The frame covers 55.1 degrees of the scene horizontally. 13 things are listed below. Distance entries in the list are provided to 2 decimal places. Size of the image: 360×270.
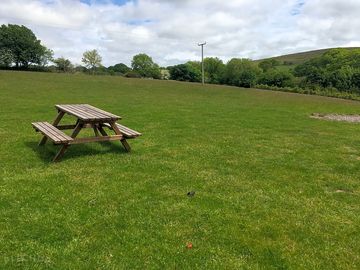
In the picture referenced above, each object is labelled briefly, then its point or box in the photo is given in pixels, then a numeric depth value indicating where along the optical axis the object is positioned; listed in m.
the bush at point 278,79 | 72.94
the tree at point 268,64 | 128.88
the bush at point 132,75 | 69.03
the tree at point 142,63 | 140.25
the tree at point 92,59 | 115.31
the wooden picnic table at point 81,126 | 7.48
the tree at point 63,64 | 79.00
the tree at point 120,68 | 140.88
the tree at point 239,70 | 89.78
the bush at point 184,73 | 104.50
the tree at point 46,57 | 84.31
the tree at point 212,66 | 122.75
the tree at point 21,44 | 77.69
